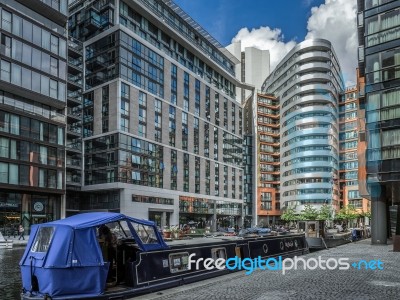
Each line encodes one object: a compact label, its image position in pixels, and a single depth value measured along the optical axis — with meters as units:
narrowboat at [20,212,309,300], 12.07
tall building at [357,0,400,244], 36.06
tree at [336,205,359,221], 120.00
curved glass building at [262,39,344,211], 128.88
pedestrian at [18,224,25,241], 50.06
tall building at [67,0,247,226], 77.00
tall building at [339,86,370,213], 140.38
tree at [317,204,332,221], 111.50
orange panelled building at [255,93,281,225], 149.25
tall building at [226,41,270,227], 148.00
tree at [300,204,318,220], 108.25
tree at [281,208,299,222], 120.82
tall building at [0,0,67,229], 55.66
